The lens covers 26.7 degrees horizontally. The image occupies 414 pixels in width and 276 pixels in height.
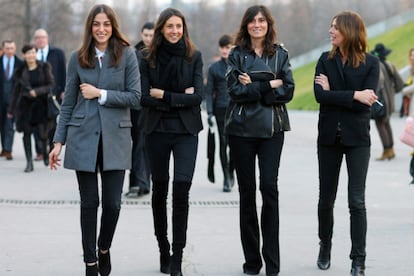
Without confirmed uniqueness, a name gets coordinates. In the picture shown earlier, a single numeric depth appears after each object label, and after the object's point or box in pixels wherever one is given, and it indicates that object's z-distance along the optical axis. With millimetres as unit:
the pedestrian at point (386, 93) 15727
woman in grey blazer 6176
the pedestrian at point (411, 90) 11559
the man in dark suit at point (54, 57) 14961
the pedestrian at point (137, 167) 10516
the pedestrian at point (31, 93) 14009
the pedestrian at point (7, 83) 16062
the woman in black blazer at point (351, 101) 6488
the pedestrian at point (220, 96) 11438
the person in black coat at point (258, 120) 6547
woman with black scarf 6551
